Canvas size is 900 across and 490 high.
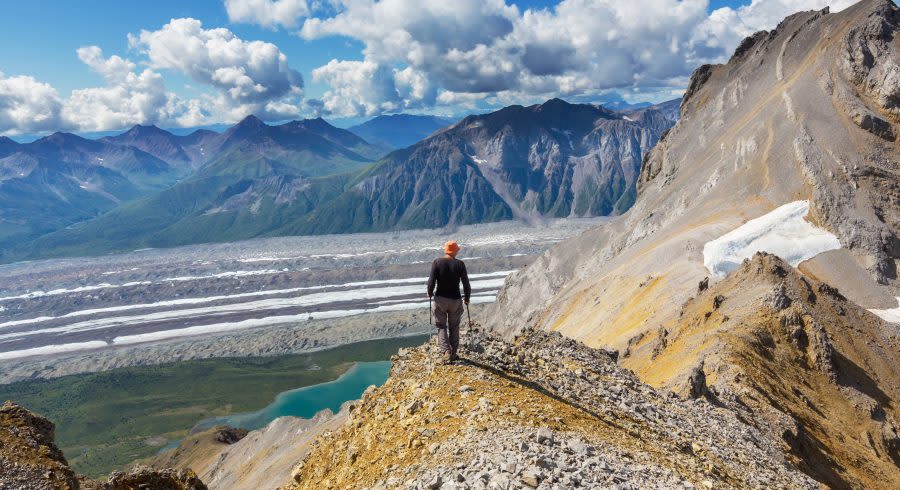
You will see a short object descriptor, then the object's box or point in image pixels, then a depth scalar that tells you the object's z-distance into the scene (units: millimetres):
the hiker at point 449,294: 16344
